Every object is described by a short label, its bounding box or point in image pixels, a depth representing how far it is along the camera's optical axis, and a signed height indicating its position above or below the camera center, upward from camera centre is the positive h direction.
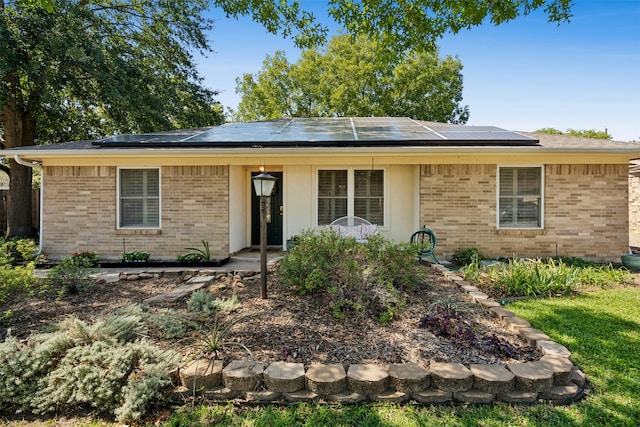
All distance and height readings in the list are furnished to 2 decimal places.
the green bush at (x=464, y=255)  7.32 -1.13
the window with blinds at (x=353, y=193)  8.34 +0.28
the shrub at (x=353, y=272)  3.83 -0.86
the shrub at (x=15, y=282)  4.16 -0.98
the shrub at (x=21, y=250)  6.79 -0.98
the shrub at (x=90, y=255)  6.95 -1.12
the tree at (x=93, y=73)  9.52 +4.18
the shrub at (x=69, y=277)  4.76 -1.05
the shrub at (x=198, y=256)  7.21 -1.13
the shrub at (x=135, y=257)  7.30 -1.15
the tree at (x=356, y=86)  21.19 +7.82
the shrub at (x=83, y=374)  2.46 -1.30
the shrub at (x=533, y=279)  5.27 -1.23
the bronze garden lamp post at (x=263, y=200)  4.34 +0.05
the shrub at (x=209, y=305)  3.79 -1.16
